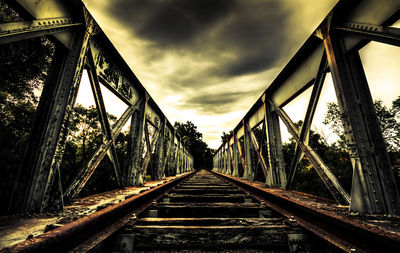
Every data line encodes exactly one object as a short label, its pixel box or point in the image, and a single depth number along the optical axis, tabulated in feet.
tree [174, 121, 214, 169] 170.30
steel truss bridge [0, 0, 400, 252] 4.51
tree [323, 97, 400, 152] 37.30
